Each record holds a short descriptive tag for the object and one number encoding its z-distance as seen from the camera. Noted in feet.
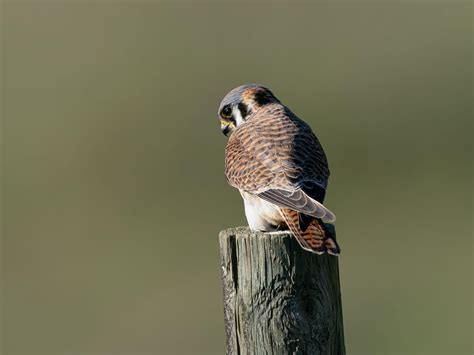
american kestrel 35.47
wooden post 31.94
